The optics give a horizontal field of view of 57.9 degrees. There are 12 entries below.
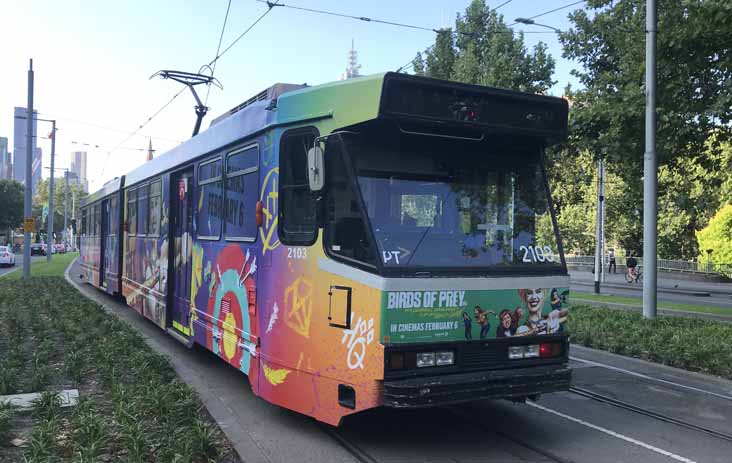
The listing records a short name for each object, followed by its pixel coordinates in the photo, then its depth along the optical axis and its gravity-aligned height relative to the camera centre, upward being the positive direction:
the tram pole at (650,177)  12.56 +1.35
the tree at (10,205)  75.50 +3.50
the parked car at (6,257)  44.25 -1.50
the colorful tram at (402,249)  5.25 -0.06
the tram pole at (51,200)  40.63 +2.34
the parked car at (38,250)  71.12 -1.57
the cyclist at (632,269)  35.09 -1.21
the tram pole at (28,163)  25.53 +2.79
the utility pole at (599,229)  24.33 +0.62
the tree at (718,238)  36.66 +0.55
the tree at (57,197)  106.69 +6.58
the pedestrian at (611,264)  45.76 -1.28
